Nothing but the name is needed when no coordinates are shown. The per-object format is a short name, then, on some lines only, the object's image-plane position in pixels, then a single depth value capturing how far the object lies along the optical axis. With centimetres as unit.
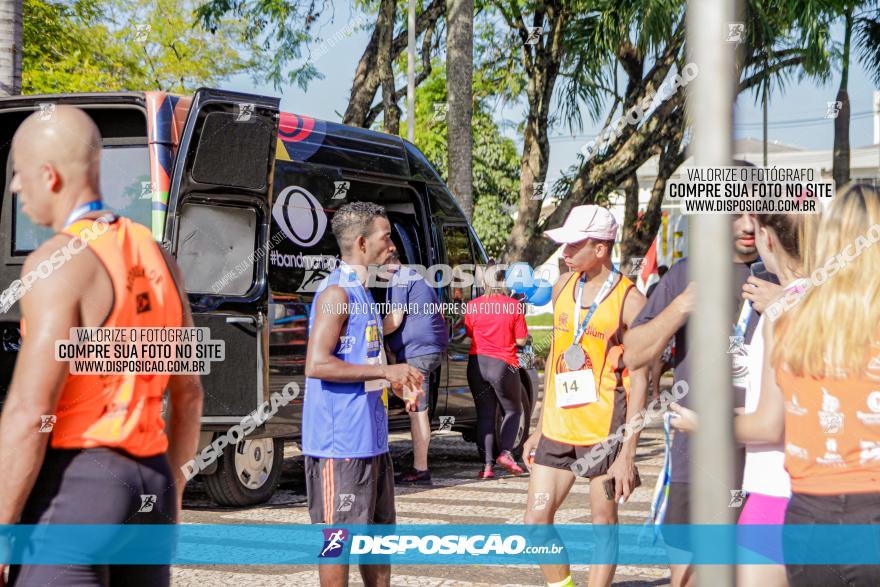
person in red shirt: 1058
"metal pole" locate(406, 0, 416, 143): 1955
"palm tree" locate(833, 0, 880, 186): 1431
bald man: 269
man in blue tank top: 469
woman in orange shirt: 299
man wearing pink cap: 514
